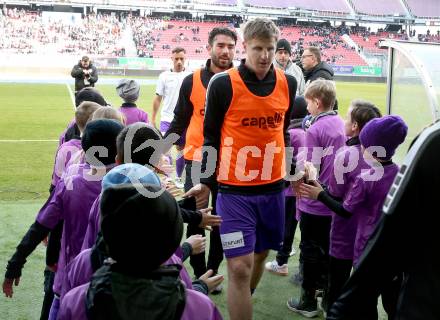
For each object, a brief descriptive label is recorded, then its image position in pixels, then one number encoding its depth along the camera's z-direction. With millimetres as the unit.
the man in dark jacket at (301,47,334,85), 6219
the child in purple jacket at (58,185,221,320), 1536
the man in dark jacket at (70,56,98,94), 12625
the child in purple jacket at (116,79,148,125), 6188
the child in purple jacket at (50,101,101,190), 3736
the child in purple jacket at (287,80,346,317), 3984
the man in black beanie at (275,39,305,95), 6402
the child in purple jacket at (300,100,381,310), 3479
